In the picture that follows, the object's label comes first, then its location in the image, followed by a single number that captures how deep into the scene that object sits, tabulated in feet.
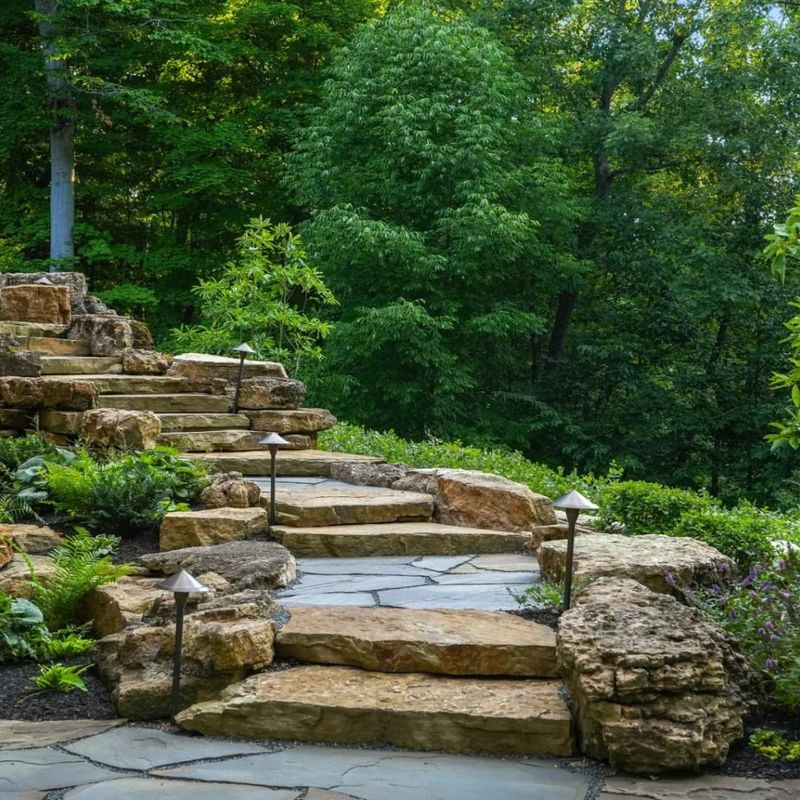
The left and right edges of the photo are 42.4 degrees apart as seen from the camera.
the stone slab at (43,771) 11.00
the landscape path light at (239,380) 30.81
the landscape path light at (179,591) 13.00
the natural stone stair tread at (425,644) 13.99
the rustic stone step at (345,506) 22.24
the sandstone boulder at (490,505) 22.48
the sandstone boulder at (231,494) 22.45
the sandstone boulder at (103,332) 32.27
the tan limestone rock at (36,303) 33.24
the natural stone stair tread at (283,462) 27.27
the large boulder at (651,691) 11.60
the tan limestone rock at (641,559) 16.21
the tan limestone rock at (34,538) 19.98
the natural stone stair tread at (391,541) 21.12
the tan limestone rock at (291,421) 30.76
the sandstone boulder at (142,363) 31.40
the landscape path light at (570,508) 14.64
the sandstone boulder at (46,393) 26.13
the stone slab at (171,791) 10.59
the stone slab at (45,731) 12.47
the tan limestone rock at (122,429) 25.04
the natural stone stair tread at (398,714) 12.42
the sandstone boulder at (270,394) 31.24
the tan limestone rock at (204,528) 20.17
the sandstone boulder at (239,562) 17.42
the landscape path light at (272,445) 20.98
